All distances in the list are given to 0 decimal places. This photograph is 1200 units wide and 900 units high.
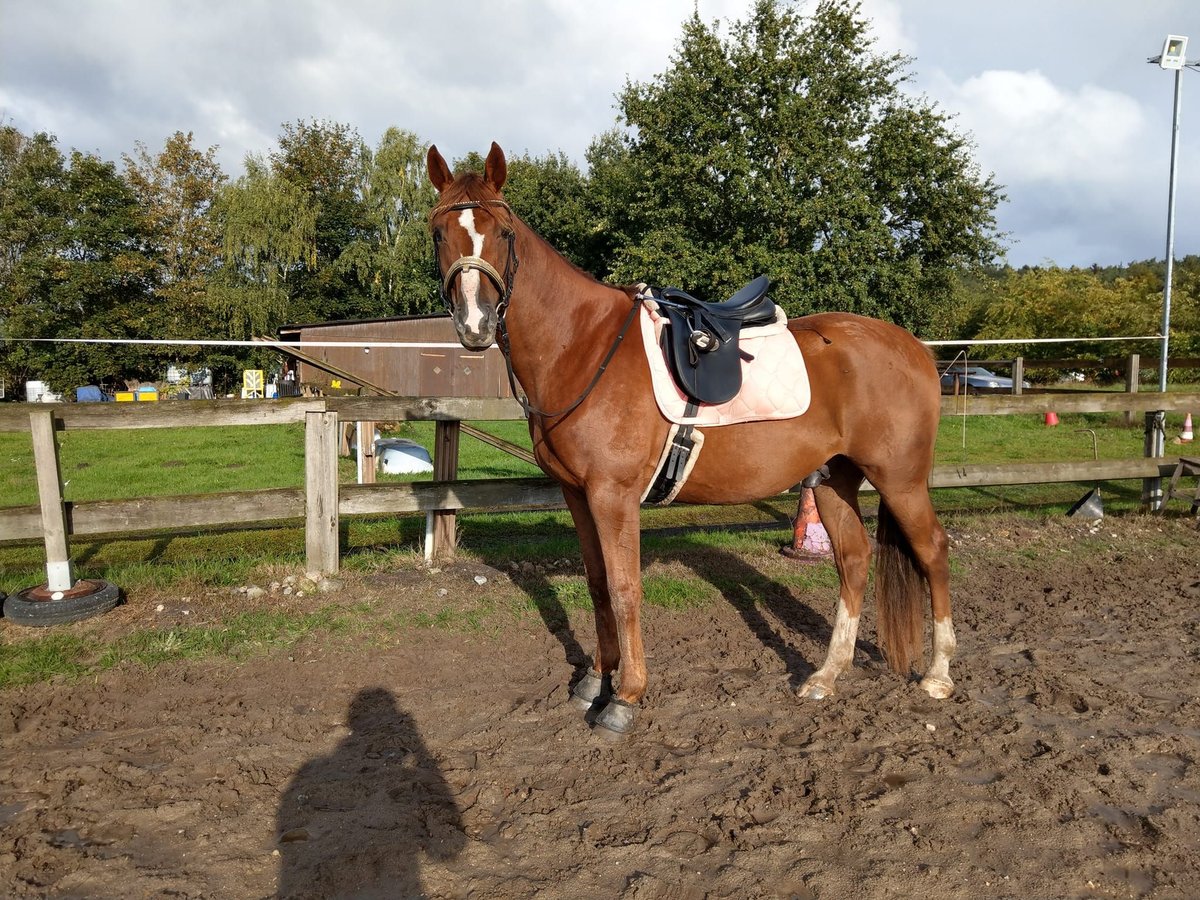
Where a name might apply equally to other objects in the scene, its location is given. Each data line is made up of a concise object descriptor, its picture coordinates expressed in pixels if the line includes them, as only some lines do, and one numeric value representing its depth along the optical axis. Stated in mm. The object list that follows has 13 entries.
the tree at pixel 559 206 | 39500
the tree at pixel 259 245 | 39938
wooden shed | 31500
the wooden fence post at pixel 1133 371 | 10180
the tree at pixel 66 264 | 37688
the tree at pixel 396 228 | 43062
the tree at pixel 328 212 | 44438
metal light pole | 10695
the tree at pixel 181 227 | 40594
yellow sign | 28734
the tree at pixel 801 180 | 26047
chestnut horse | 3445
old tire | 4707
